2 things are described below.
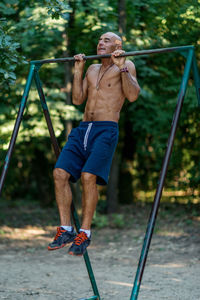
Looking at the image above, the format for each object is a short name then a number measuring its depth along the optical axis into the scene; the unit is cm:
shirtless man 547
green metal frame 447
